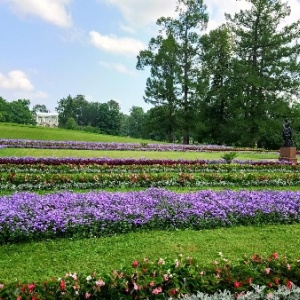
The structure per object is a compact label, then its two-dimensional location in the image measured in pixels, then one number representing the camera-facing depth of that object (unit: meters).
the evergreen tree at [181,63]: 41.44
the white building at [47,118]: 128.50
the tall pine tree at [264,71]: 37.53
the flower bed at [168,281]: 3.35
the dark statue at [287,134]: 18.27
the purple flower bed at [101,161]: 14.10
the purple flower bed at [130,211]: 6.09
